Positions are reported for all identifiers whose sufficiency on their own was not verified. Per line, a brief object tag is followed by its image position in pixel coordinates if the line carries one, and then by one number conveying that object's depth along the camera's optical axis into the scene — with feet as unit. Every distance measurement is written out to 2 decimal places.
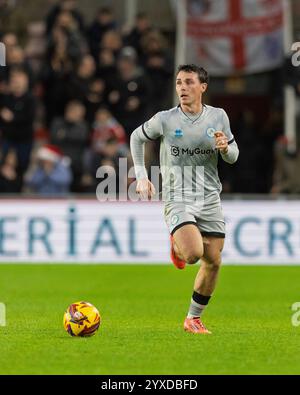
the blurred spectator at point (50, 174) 67.05
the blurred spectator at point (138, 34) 72.90
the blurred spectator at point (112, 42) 71.77
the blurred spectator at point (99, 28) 73.15
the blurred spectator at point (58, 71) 70.03
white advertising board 65.77
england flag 73.15
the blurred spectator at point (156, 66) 72.13
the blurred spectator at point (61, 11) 72.33
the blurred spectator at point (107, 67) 70.74
